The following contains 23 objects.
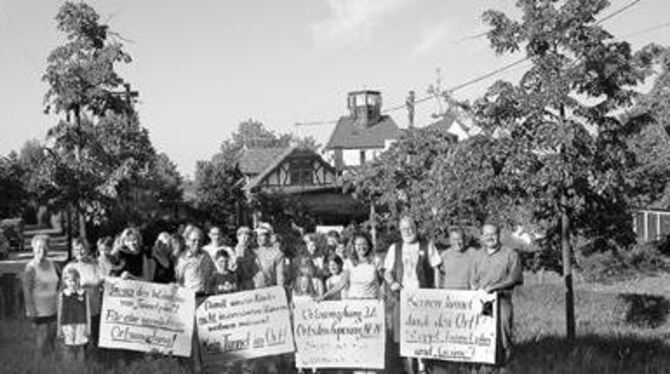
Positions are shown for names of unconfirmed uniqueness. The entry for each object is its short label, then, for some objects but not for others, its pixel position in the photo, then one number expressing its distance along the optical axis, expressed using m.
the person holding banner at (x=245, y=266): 10.23
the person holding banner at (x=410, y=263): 9.39
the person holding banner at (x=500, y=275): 8.97
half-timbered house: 59.06
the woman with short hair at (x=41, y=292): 9.47
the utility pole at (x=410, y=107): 34.73
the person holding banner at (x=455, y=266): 9.29
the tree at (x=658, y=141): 24.38
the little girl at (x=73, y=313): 9.54
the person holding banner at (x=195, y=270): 9.52
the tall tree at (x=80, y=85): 17.33
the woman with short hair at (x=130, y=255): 9.76
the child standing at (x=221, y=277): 9.80
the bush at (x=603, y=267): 28.52
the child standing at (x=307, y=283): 10.57
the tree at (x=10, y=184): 54.44
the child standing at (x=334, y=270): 10.60
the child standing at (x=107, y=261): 9.79
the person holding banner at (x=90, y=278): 9.69
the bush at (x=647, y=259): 30.91
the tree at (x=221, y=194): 46.84
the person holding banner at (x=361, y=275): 9.38
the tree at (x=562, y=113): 12.41
